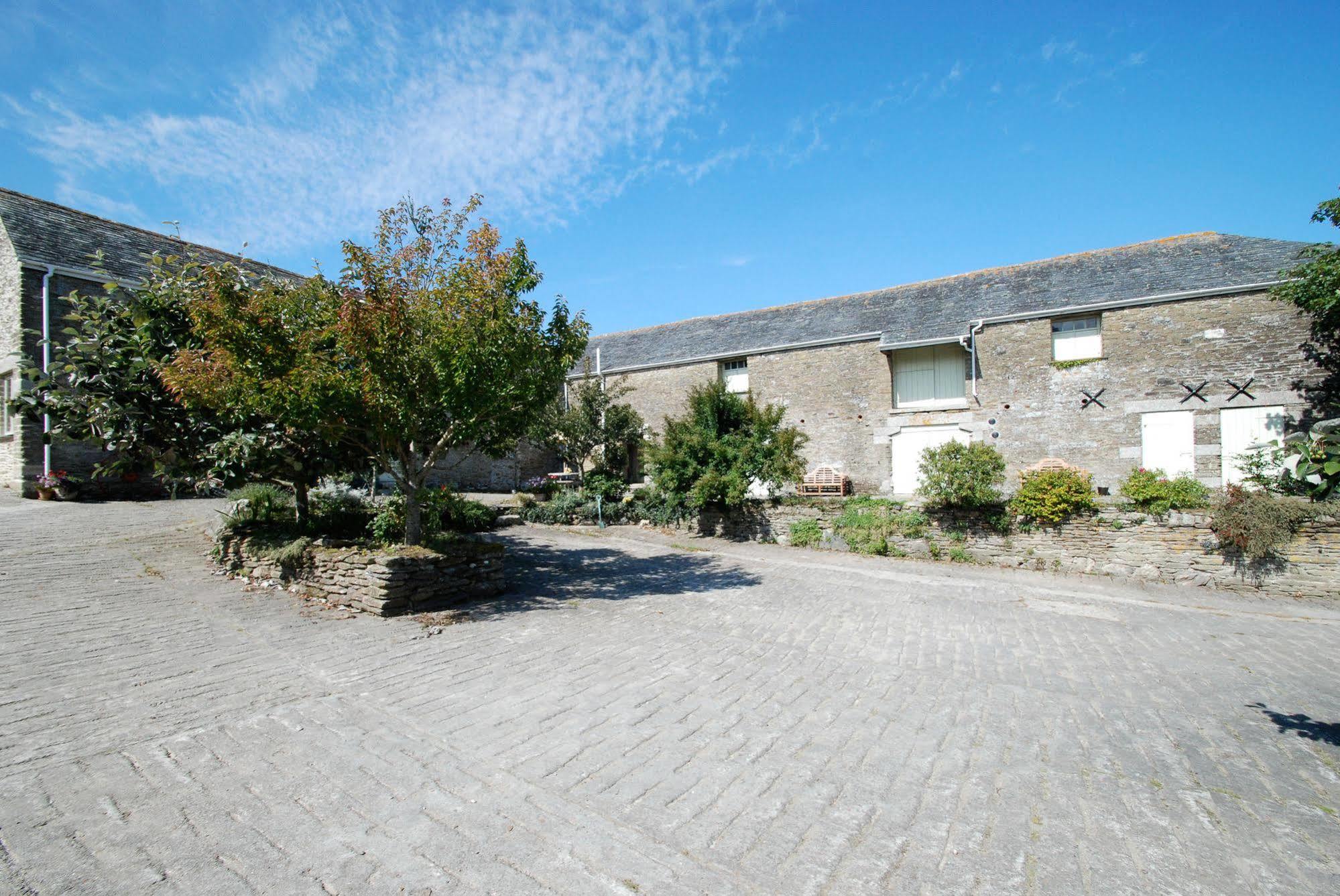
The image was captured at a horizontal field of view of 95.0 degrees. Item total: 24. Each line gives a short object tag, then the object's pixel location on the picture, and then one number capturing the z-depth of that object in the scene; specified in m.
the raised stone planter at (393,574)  6.86
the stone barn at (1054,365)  14.27
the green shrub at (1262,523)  9.40
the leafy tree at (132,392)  7.79
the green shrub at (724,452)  13.44
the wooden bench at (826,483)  17.86
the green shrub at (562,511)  16.00
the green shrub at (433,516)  8.48
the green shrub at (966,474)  11.39
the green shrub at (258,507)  9.06
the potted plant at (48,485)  12.34
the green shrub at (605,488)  16.91
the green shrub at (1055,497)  10.92
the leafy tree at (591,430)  17.97
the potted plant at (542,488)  18.19
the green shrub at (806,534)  13.27
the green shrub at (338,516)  8.80
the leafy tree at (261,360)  6.61
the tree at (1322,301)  11.58
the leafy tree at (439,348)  6.78
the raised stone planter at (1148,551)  9.40
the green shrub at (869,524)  12.41
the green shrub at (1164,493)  10.25
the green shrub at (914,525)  12.16
